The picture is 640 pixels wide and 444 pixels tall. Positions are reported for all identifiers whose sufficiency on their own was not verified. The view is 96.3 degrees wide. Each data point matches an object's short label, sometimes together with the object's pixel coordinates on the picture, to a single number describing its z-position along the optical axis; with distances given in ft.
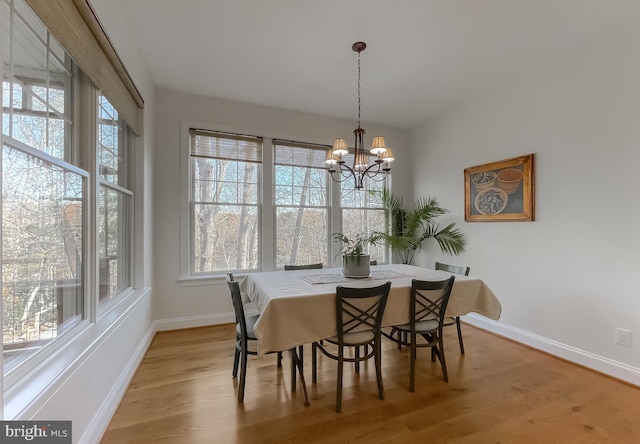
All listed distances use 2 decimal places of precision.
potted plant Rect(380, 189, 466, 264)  13.05
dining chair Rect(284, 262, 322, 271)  9.98
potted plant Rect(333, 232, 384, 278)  8.41
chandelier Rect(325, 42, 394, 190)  8.08
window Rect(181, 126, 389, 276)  11.97
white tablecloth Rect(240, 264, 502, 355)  6.06
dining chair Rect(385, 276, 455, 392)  7.10
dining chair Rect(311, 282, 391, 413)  6.39
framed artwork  10.10
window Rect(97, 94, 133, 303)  6.81
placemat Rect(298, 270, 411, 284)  7.85
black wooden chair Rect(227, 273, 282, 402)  6.74
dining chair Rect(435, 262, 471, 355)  9.19
